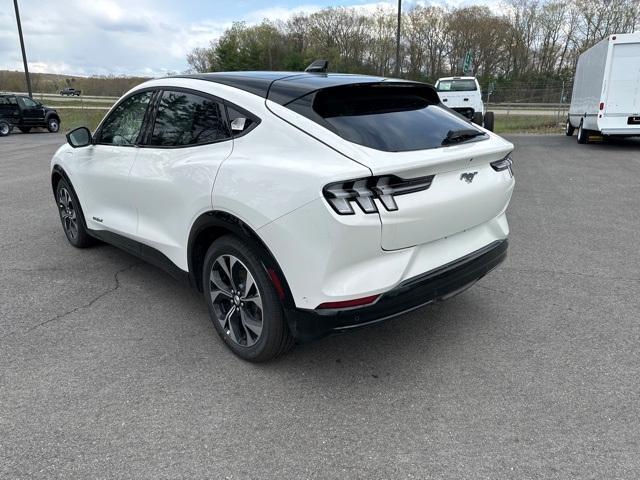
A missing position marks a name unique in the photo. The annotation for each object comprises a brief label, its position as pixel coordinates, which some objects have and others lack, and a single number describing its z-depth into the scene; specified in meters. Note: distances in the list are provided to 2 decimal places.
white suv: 2.43
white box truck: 12.91
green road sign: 35.18
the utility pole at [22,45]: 26.74
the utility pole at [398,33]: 24.05
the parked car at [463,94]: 17.61
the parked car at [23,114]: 21.23
